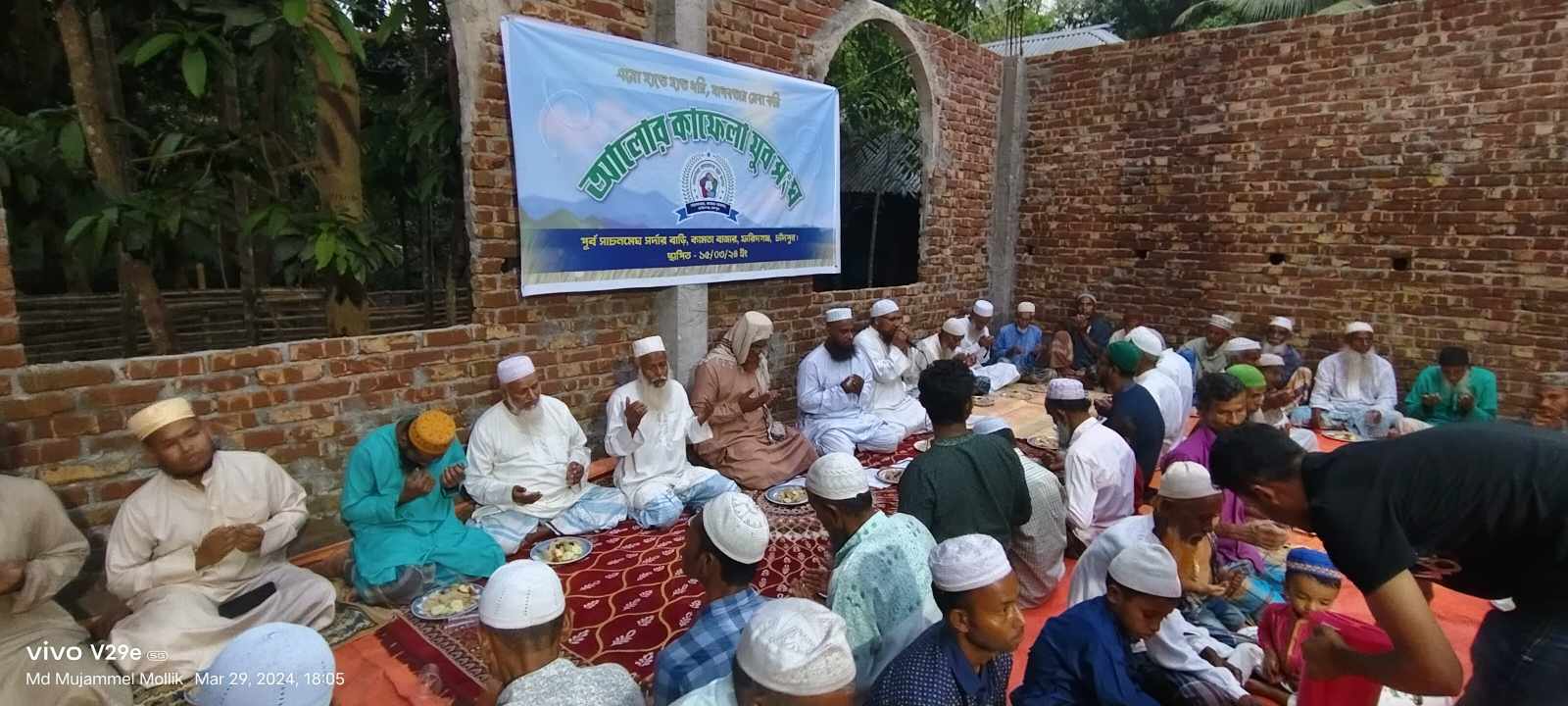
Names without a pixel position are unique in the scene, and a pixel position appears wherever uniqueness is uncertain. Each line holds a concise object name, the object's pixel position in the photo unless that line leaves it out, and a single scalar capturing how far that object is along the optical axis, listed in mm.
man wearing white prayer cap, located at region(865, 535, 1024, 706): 1762
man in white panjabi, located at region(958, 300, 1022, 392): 7848
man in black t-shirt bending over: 1695
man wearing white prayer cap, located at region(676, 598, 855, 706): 1520
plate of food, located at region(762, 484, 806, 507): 4699
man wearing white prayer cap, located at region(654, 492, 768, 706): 2035
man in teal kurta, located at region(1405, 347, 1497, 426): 5859
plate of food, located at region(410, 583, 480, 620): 3312
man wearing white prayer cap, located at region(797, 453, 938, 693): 2332
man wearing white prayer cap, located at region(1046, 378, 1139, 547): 3346
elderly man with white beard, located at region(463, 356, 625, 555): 4066
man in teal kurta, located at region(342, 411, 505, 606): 3410
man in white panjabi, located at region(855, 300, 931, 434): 6312
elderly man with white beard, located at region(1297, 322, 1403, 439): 6367
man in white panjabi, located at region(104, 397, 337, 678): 2848
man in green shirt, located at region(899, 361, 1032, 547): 2836
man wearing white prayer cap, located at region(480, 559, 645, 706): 1781
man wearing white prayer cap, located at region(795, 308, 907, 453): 5852
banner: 4488
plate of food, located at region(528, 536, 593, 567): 3887
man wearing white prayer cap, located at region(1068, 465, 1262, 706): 2354
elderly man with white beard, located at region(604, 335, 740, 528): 4648
